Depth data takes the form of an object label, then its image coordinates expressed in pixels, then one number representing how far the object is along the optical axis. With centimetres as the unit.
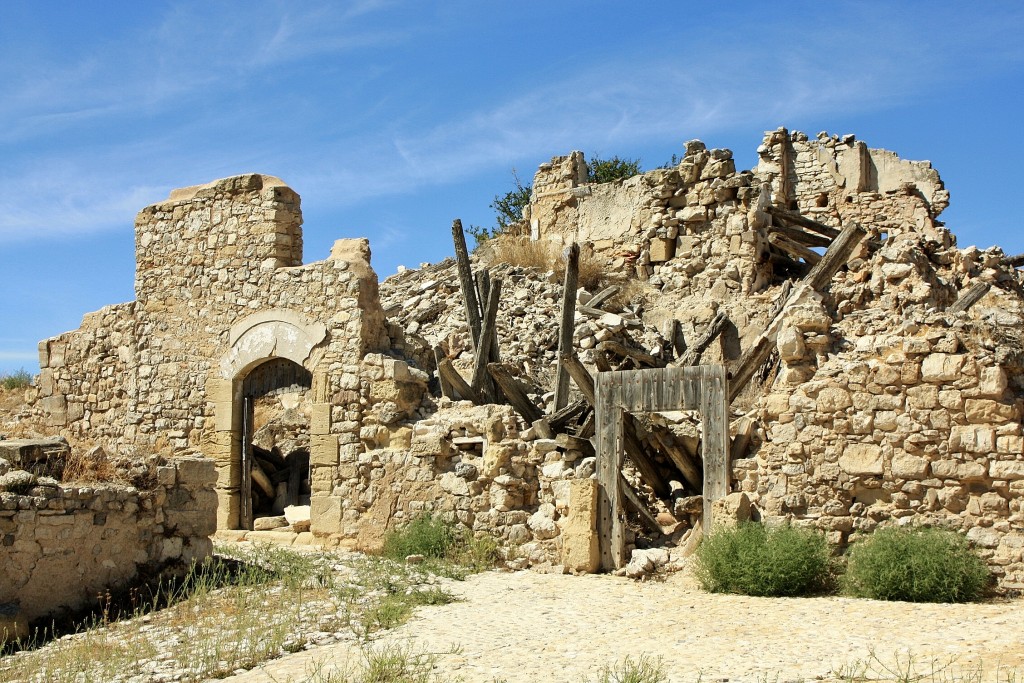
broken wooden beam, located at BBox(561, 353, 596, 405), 1094
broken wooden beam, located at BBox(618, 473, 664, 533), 1036
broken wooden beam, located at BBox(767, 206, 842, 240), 1788
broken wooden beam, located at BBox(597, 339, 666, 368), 1573
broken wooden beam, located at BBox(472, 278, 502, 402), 1246
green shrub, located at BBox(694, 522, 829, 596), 813
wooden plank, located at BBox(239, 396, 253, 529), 1237
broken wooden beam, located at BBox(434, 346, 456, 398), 1188
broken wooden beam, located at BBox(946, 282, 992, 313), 1266
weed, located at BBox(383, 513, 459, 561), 1035
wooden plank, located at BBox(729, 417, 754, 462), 955
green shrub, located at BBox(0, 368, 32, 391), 1661
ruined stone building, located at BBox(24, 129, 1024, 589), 851
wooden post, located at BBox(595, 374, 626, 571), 990
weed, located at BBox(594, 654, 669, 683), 566
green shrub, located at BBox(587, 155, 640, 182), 2948
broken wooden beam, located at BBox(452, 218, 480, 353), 1357
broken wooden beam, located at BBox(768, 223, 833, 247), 1784
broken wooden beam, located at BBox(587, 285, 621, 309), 1703
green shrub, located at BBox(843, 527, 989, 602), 775
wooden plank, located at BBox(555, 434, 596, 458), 1090
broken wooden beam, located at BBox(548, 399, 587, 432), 1143
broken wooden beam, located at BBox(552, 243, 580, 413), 1241
